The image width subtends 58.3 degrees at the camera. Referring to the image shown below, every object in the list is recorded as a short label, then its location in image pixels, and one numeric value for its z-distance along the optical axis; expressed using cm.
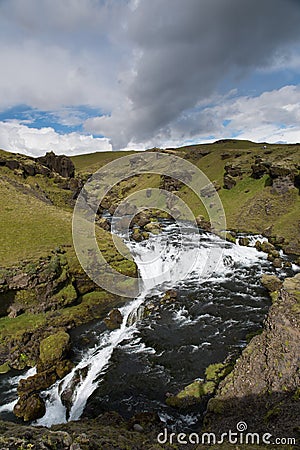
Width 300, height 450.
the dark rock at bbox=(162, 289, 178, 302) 2759
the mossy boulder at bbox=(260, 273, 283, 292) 2858
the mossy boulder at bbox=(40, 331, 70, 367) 1838
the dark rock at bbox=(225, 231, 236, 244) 4706
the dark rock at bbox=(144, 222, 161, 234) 5125
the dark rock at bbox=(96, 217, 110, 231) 5020
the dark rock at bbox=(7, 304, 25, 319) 2311
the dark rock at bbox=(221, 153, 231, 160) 10110
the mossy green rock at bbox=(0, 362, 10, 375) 1865
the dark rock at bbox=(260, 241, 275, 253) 4198
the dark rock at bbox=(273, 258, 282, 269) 3625
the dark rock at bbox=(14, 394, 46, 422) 1462
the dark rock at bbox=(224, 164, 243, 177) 7862
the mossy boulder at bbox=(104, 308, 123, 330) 2356
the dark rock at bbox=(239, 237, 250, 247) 4527
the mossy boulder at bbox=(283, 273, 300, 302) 1319
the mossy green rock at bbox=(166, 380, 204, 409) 1451
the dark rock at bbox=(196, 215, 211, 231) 5783
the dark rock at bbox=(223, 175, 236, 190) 7619
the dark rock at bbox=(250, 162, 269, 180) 6869
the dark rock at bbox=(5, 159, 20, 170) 5941
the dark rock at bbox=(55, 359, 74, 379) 1764
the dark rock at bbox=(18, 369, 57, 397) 1641
